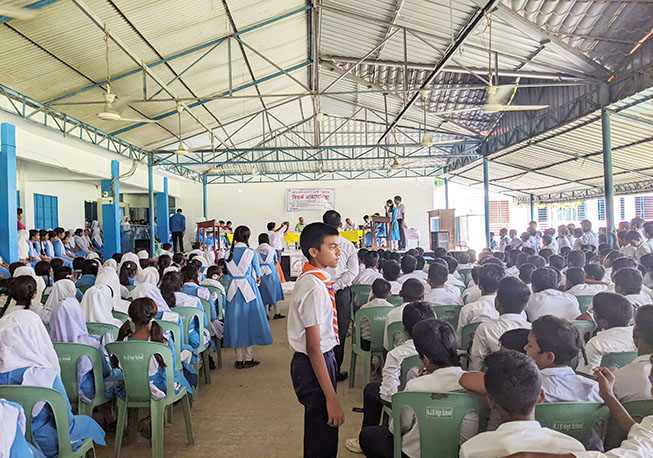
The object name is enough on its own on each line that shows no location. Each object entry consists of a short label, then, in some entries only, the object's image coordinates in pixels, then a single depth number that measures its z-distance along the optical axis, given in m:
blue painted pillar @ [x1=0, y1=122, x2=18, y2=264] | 8.23
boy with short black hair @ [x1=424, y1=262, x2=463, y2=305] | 4.09
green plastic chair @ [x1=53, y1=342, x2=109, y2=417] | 2.87
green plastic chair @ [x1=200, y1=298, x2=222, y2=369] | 4.77
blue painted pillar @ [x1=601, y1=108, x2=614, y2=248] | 8.30
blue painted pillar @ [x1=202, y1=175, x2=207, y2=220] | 20.50
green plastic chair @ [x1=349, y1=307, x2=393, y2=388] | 3.91
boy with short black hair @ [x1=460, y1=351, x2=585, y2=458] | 1.38
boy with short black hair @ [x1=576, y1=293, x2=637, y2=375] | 2.59
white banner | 20.52
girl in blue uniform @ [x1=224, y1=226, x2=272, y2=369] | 4.98
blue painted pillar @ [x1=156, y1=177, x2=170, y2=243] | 17.20
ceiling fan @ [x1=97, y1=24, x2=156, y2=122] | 5.93
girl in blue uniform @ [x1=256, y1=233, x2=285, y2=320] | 7.08
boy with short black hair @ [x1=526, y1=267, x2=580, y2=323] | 3.69
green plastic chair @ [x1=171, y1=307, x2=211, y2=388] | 4.05
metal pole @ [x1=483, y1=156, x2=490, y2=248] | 14.41
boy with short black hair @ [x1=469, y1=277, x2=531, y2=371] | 2.73
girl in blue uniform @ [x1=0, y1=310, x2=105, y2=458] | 2.27
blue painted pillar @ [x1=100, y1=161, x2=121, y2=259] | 13.16
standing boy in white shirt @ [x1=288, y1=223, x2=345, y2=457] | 2.02
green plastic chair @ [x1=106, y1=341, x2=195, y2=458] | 2.91
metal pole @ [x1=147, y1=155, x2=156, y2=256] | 14.53
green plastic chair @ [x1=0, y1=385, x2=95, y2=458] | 2.17
